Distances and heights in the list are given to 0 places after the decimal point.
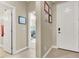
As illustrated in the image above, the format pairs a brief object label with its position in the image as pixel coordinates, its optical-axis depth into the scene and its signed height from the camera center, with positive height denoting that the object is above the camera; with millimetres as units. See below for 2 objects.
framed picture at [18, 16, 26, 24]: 2136 +294
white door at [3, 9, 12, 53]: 1981 -131
